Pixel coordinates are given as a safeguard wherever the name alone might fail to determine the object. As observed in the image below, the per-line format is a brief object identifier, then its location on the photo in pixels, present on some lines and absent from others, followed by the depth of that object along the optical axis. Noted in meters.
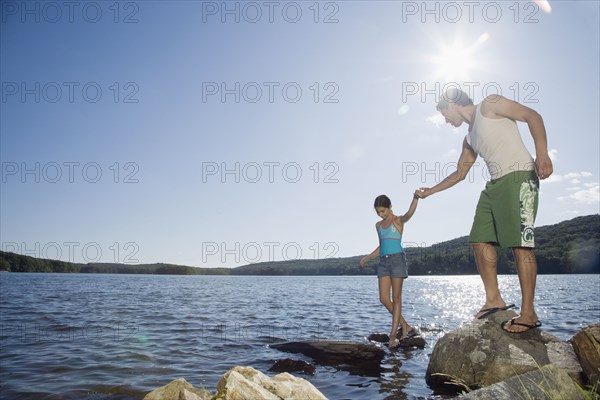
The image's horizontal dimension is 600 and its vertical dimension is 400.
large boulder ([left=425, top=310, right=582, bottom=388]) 4.93
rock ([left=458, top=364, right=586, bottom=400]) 2.77
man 4.63
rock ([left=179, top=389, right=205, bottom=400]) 3.31
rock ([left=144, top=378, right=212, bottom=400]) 4.02
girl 7.87
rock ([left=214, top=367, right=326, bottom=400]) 2.93
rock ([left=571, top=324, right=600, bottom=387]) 4.11
